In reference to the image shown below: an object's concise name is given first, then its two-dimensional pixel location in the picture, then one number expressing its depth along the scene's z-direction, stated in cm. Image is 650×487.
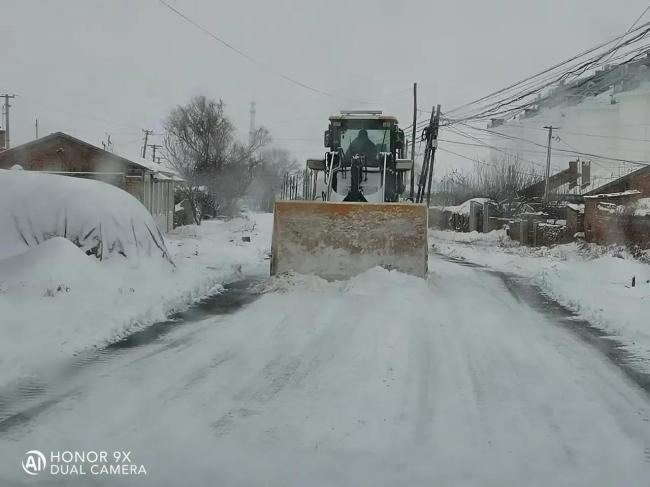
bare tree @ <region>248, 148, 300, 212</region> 10056
